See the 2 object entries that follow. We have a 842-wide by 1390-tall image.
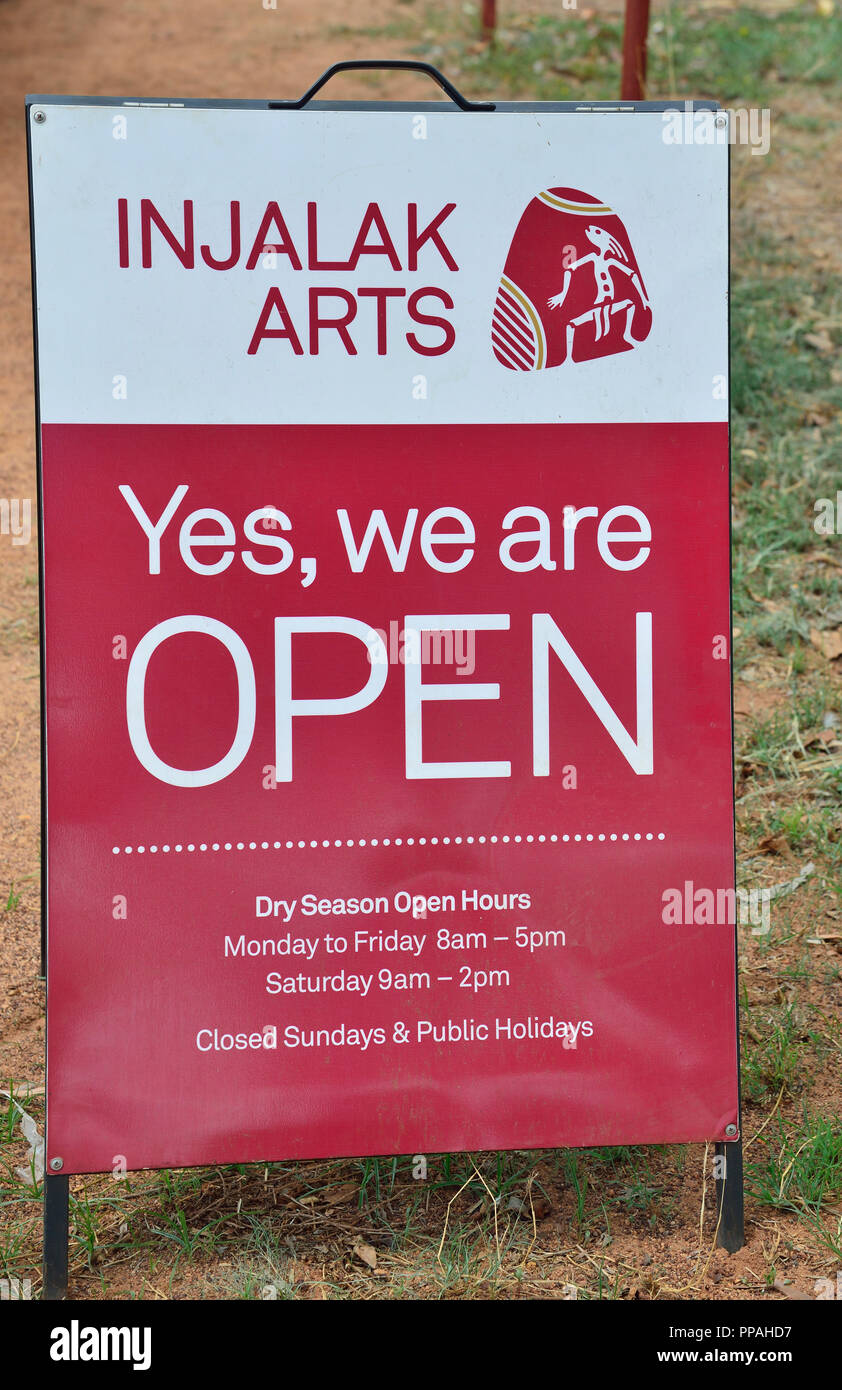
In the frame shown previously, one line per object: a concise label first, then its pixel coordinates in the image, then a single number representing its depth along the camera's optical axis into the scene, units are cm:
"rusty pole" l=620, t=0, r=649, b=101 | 502
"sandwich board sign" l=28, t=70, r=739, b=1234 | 193
